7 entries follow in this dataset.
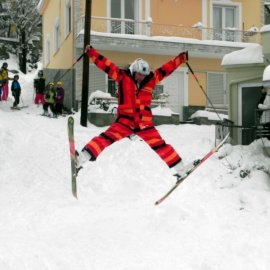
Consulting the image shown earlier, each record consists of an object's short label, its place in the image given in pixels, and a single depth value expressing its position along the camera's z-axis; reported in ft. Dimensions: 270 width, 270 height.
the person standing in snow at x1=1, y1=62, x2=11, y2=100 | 70.90
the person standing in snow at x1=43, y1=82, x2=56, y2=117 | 64.13
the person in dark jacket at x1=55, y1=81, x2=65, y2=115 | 64.90
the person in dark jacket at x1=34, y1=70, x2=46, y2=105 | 71.05
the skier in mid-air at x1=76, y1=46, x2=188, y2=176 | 28.25
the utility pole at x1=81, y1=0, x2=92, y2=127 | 60.59
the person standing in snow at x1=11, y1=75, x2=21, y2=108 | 68.99
